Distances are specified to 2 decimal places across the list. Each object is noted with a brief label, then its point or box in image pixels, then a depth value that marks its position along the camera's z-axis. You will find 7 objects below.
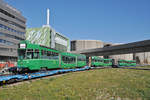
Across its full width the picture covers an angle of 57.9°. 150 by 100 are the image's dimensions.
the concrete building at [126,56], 140.75
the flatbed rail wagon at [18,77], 11.62
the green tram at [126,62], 59.76
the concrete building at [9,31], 60.28
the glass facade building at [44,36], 93.75
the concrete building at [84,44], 194.38
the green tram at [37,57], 14.49
